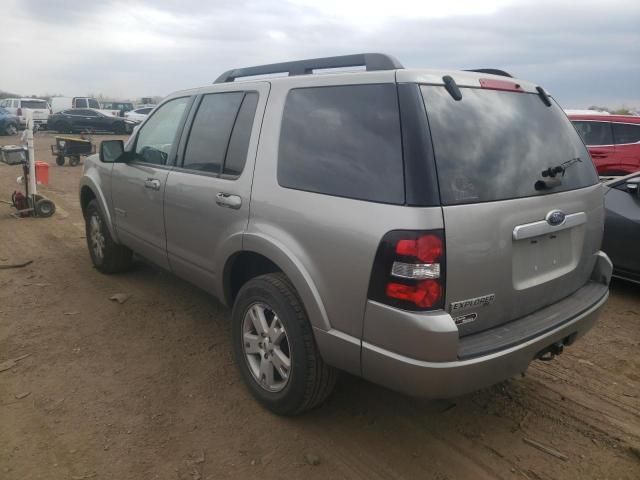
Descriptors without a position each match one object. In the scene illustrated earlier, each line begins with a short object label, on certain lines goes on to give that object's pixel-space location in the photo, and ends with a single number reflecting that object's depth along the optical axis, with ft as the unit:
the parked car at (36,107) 96.52
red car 30.48
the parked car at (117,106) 120.82
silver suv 7.29
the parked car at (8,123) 88.74
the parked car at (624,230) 15.90
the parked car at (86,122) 93.35
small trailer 50.24
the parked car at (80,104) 107.65
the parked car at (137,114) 101.09
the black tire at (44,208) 26.53
